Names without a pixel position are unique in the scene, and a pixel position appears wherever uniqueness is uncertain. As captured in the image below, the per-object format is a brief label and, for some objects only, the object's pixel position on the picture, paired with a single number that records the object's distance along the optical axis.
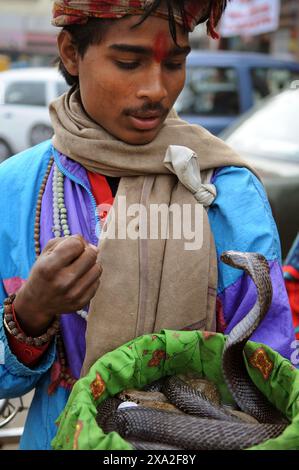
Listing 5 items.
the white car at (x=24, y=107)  11.26
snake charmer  1.36
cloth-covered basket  1.22
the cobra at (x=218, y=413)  1.21
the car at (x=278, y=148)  2.91
